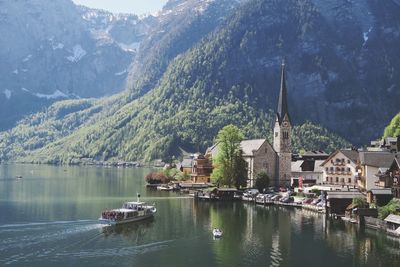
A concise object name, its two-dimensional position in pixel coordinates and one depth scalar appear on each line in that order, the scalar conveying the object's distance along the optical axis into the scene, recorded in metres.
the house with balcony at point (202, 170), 178.38
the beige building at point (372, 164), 122.20
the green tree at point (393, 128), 175.46
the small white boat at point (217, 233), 86.94
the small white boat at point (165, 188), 171.00
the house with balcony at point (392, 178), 103.62
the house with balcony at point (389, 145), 135.12
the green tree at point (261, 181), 154.88
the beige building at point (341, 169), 147.12
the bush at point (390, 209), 95.34
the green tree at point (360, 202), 104.88
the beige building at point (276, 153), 161.38
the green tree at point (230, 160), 152.50
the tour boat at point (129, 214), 97.50
